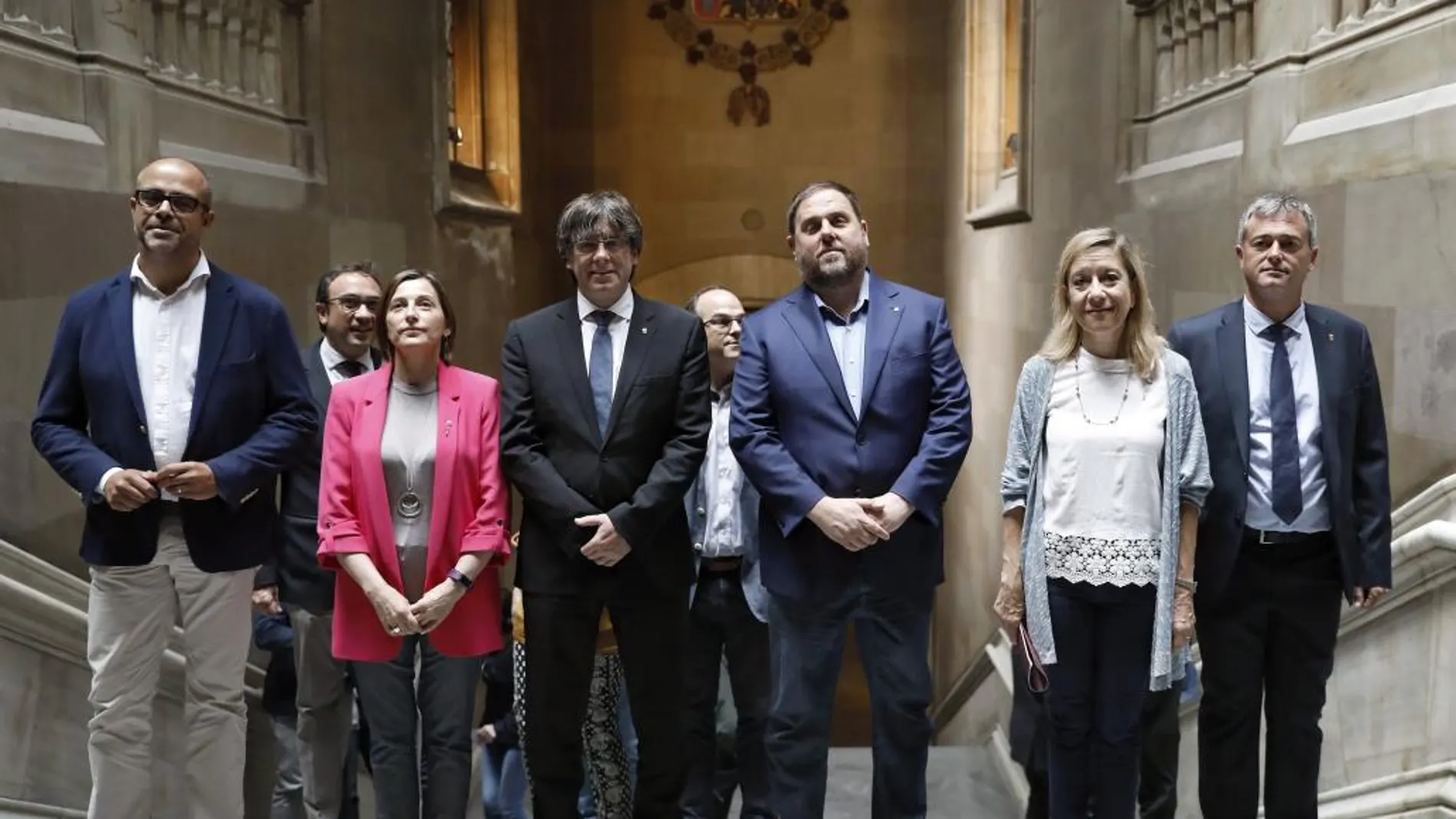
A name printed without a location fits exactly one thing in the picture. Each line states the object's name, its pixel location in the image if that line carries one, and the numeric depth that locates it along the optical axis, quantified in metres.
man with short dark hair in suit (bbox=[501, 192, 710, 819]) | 3.28
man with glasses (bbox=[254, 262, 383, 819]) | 3.77
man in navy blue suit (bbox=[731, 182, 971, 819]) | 3.21
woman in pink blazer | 3.24
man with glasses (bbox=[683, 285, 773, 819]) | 3.77
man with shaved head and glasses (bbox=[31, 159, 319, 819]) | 3.24
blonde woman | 3.06
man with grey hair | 3.20
